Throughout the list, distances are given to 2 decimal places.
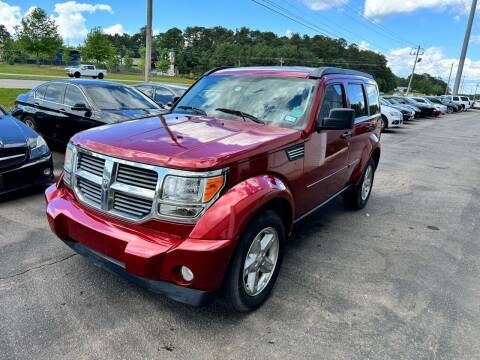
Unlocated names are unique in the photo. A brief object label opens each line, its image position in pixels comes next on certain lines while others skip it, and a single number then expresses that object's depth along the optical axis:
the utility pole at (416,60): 63.50
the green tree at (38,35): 61.28
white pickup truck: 49.47
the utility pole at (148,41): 17.19
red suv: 2.48
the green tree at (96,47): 67.31
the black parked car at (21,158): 4.84
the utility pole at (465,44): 45.88
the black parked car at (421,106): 28.06
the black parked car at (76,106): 7.11
